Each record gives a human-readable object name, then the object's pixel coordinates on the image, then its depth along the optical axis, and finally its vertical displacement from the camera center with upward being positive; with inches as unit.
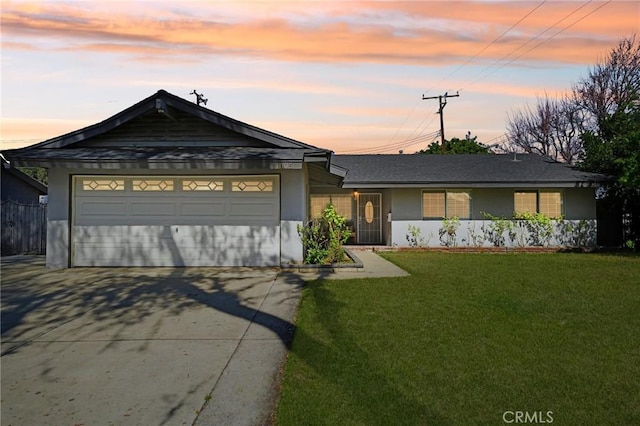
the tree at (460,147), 1365.9 +235.3
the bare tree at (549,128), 1389.0 +310.2
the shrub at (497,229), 660.7 -14.2
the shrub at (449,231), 666.8 -16.8
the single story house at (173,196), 430.6 +25.6
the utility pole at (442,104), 1222.9 +331.1
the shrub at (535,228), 663.8 -13.0
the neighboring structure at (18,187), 716.7 +62.8
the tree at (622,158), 593.9 +90.6
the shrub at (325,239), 434.6 -18.2
